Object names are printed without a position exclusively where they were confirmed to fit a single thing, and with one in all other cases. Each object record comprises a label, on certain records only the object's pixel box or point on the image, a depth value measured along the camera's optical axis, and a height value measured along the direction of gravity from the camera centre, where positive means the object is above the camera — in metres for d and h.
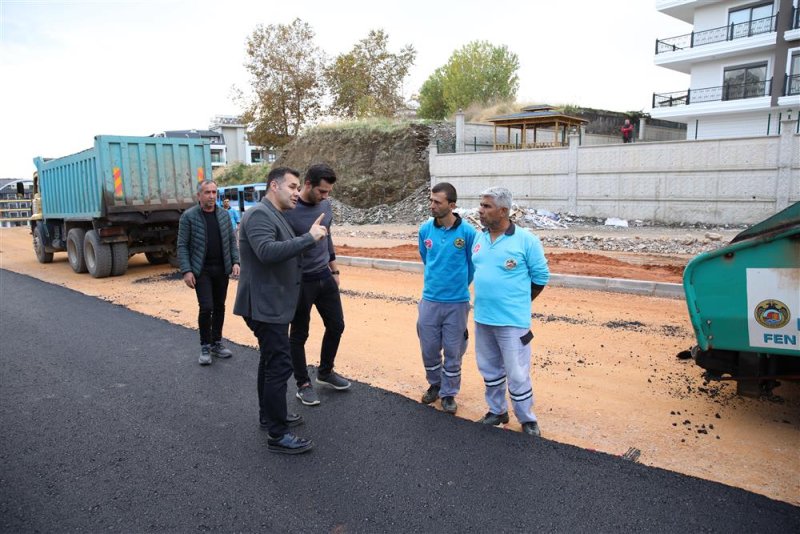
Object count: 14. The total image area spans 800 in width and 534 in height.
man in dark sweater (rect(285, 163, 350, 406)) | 4.43 -0.97
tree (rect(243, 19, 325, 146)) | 39.06 +6.20
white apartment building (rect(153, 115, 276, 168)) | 66.12 +2.91
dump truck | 11.99 -0.55
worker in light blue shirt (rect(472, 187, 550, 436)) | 3.82 -0.80
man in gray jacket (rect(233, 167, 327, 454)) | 3.75 -0.87
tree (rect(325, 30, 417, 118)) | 39.56 +6.45
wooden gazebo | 24.17 +2.05
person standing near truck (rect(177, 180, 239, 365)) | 5.96 -0.94
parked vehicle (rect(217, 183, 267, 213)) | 21.22 -0.93
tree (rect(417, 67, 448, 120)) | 50.81 +6.29
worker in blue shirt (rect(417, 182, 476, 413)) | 4.33 -0.90
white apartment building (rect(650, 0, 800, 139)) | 25.95 +4.98
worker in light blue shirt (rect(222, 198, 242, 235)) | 15.66 -1.29
